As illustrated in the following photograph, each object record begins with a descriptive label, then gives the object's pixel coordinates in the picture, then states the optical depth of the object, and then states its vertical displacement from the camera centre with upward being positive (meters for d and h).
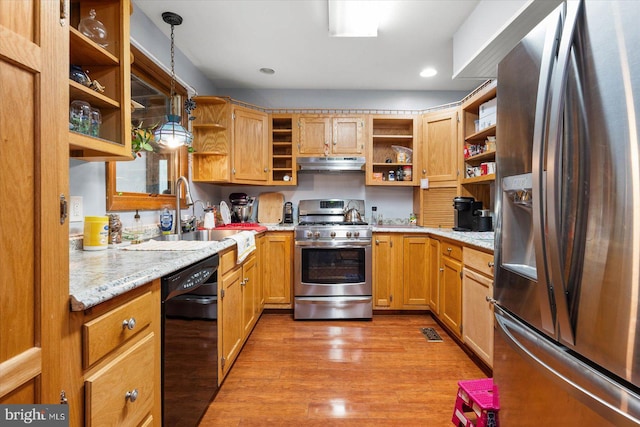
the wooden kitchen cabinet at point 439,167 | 2.91 +0.46
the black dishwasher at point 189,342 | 1.15 -0.59
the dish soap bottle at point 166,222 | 2.15 -0.08
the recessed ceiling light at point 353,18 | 1.95 +1.35
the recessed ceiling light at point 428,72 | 2.97 +1.44
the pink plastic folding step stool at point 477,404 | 1.28 -0.88
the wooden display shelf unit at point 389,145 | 3.24 +0.79
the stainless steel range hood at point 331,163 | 3.20 +0.53
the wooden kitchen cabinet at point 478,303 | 1.81 -0.61
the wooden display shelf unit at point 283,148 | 3.26 +0.74
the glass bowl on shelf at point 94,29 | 1.27 +0.80
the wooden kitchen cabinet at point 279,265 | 2.96 -0.54
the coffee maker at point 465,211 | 2.60 +0.01
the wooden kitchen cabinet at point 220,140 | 2.95 +0.73
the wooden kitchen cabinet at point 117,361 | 0.75 -0.44
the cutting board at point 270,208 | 3.54 +0.04
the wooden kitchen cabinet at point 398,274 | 2.92 -0.62
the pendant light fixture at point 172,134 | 1.97 +0.52
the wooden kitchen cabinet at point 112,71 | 1.29 +0.63
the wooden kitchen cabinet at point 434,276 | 2.68 -0.61
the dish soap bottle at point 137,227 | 1.94 -0.11
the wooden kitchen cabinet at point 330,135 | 3.25 +0.84
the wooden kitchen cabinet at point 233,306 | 1.70 -0.63
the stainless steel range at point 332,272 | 2.83 -0.59
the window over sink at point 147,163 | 1.85 +0.38
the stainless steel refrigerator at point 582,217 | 0.58 -0.01
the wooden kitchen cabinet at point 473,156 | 2.62 +0.50
